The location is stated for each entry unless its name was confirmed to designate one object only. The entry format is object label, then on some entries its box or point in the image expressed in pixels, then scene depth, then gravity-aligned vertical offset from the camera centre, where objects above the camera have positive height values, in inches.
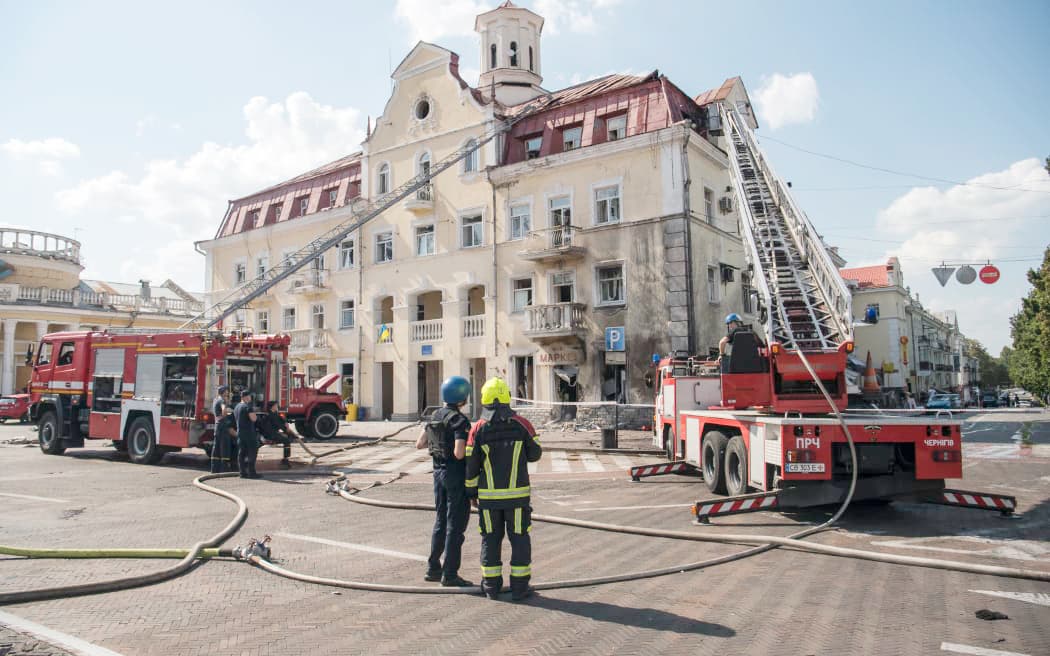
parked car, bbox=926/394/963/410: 1746.1 -21.4
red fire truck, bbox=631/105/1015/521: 342.0 -12.1
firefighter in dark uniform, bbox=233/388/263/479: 539.5 -31.6
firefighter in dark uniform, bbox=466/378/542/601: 230.2 -29.0
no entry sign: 834.8 +139.1
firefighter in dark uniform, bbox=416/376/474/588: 242.1 -28.3
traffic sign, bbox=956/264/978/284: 847.7 +140.5
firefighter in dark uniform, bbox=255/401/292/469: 588.1 -26.4
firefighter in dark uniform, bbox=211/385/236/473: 564.4 -39.8
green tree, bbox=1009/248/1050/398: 1161.4 +138.2
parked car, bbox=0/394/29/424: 1264.8 -19.4
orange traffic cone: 553.6 +8.1
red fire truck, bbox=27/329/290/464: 619.8 +11.2
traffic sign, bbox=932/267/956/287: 859.4 +144.3
